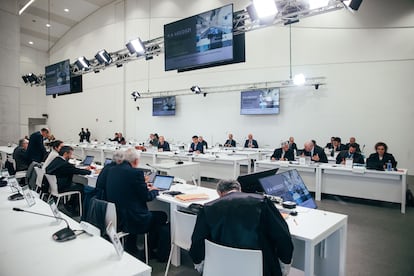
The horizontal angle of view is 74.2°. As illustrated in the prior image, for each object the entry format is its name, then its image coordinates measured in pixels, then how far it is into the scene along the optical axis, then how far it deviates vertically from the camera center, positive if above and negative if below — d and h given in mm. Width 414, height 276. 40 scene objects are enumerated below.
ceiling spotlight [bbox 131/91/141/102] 13228 +1550
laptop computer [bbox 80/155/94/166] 5584 -714
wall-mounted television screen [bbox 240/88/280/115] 9547 +966
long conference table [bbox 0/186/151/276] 1390 -734
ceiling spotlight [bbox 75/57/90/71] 8406 +1953
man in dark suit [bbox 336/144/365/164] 5820 -588
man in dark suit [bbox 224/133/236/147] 10180 -529
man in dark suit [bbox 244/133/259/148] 9828 -532
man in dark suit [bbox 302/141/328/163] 6195 -540
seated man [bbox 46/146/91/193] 4070 -682
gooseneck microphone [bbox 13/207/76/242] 1758 -712
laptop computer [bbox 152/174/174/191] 3396 -693
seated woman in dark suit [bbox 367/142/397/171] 5203 -540
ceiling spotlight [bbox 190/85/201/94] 11184 +1577
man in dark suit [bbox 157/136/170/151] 8664 -573
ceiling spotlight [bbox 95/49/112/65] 7992 +2040
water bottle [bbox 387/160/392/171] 4996 -663
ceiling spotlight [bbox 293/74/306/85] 8117 +1485
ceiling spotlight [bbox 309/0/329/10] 4531 +2101
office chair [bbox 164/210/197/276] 2281 -863
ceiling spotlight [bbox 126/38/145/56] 6859 +2033
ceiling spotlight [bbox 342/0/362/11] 4096 +1908
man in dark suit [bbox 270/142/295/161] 6352 -589
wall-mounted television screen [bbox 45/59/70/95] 8500 +1537
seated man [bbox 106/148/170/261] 2654 -688
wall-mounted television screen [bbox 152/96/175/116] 12307 +967
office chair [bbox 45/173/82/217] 4035 -906
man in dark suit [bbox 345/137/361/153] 7862 -330
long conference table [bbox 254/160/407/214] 4816 -978
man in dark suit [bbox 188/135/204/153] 8160 -570
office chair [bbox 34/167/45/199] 4240 -819
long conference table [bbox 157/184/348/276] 2056 -903
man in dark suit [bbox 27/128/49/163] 5676 -469
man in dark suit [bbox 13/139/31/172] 5852 -722
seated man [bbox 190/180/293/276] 1585 -589
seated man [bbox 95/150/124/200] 2892 -553
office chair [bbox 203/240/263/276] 1540 -769
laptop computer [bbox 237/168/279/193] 2461 -491
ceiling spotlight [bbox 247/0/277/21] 4570 +2018
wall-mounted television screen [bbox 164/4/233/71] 4262 +1452
